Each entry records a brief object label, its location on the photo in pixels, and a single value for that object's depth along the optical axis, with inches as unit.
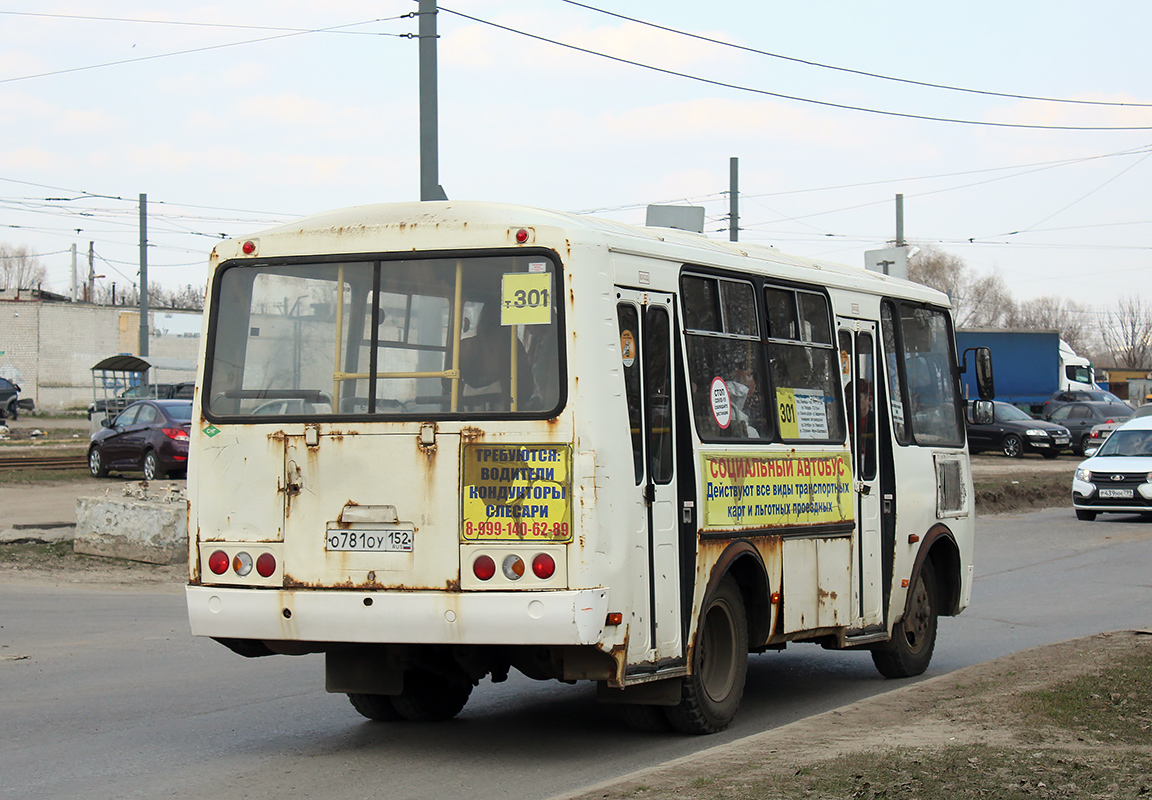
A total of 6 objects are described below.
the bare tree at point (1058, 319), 4972.9
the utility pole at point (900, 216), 1845.5
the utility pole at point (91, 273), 3914.9
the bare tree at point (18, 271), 4515.3
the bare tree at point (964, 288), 4040.8
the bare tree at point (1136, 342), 4362.7
